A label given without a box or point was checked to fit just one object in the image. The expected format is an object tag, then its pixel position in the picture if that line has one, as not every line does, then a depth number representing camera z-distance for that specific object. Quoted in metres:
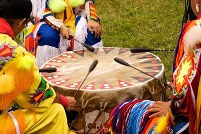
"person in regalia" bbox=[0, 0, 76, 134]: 2.89
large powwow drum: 3.64
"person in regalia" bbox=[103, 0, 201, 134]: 2.71
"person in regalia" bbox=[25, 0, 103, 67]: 4.95
